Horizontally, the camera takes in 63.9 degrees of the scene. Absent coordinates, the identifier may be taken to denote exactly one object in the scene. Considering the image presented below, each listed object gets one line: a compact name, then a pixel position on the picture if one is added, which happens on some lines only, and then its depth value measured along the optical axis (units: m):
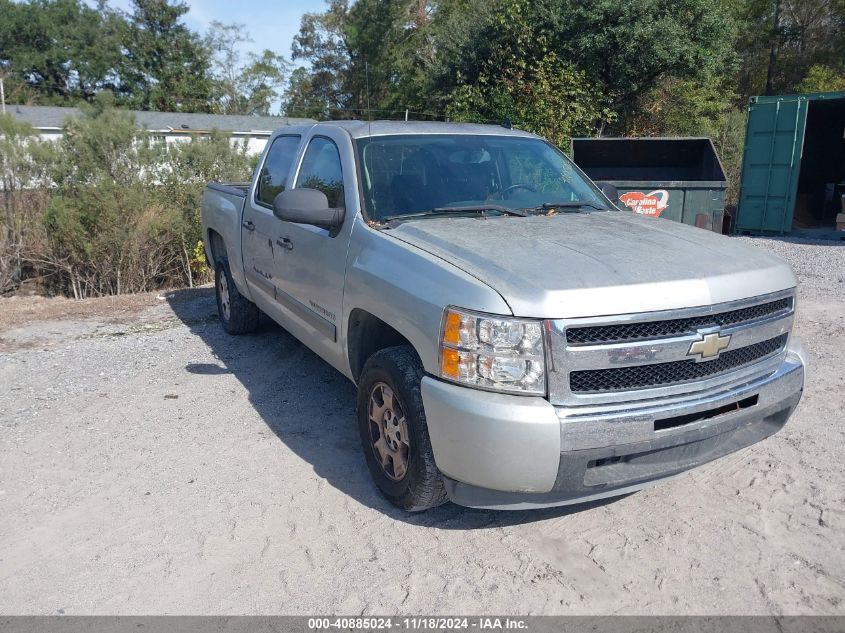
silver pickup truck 2.76
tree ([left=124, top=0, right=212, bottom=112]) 50.84
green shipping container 13.20
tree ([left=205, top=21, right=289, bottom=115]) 53.50
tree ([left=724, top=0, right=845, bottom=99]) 30.79
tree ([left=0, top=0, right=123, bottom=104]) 50.66
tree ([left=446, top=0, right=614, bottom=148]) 15.77
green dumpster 10.89
